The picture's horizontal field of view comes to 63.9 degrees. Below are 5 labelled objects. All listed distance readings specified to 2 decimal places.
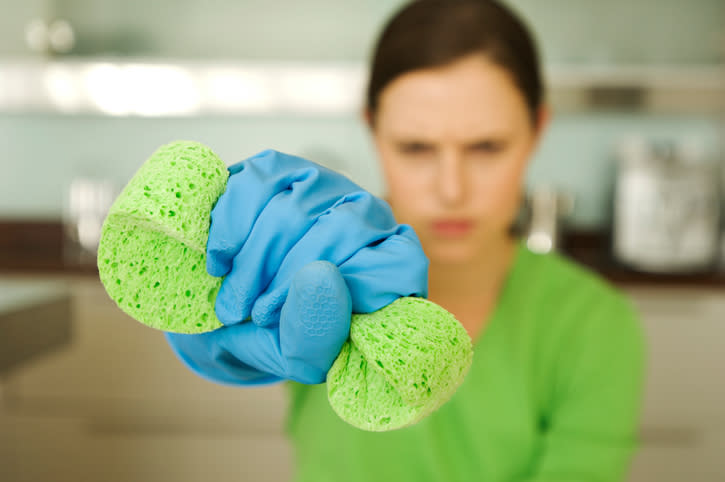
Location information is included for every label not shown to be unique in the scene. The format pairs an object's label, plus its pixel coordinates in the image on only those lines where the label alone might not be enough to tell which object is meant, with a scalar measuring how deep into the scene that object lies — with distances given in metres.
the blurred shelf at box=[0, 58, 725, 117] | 1.46
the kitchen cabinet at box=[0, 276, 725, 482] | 1.22
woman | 0.45
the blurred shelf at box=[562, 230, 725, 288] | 1.22
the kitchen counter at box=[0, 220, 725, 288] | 1.22
